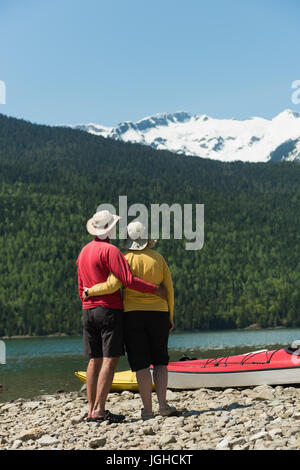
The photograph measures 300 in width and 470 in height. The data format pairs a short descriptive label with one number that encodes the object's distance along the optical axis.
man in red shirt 17.33
